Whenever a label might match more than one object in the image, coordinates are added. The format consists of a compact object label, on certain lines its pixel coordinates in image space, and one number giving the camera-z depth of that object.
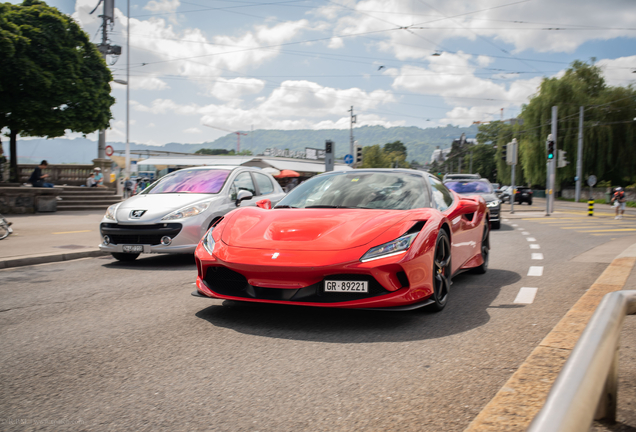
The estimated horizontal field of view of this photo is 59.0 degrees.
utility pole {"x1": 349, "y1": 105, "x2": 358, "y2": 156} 63.53
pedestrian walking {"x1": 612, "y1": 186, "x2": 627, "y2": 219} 25.66
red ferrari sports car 4.12
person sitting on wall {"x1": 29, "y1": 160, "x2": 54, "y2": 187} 22.08
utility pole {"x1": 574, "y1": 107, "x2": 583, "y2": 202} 45.91
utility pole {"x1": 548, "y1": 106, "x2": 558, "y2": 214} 28.74
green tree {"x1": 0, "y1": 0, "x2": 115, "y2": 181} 22.98
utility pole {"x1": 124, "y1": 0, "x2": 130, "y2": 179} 37.59
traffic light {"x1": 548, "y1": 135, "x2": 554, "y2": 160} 28.31
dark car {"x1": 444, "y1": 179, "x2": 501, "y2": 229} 16.39
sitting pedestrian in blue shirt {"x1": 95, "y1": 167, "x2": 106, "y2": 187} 26.29
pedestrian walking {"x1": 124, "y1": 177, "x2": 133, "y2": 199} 35.91
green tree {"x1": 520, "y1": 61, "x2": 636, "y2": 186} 47.00
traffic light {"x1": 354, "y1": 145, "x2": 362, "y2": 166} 30.18
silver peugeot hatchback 8.01
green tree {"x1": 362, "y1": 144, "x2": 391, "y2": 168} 121.11
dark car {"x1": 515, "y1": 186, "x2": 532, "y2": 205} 46.16
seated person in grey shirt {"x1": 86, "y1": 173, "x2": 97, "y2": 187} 26.07
